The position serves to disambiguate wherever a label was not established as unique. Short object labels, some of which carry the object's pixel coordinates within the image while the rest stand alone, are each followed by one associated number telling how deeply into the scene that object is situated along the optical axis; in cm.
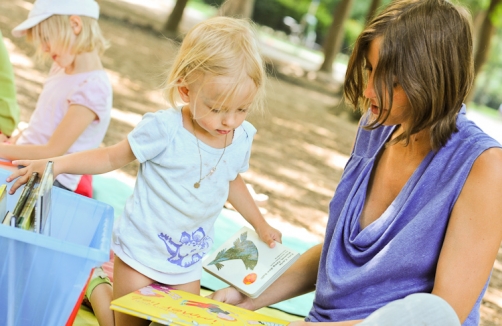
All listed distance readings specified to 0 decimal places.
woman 184
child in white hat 284
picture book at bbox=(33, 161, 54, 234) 157
